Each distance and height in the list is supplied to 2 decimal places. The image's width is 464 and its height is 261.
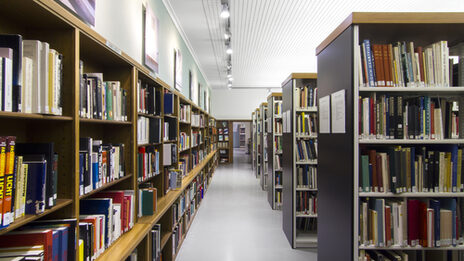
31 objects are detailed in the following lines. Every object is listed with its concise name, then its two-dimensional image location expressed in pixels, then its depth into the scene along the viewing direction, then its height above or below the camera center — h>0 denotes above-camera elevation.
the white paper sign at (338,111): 2.04 +0.17
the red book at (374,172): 1.98 -0.30
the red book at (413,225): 1.99 -0.70
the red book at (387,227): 1.97 -0.71
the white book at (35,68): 1.17 +0.29
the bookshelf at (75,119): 1.28 +0.07
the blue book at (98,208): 1.78 -0.52
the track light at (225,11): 4.66 +2.19
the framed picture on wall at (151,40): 3.43 +1.29
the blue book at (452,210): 1.98 -0.59
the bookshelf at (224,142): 14.20 -0.52
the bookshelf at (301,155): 3.91 -0.35
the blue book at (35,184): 1.14 -0.23
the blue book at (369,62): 1.95 +0.53
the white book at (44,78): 1.21 +0.25
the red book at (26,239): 1.17 -0.48
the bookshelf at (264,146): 7.40 -0.38
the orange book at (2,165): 0.98 -0.12
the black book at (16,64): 1.04 +0.28
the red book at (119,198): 2.03 -0.52
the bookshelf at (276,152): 5.65 -0.42
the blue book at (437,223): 1.97 -0.68
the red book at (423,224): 1.97 -0.69
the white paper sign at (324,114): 2.33 +0.17
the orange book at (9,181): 0.99 -0.19
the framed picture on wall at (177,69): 5.25 +1.32
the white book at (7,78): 1.00 +0.21
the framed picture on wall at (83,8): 1.80 +0.91
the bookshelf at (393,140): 1.91 -0.05
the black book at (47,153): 1.20 -0.10
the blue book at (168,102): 3.38 +0.40
